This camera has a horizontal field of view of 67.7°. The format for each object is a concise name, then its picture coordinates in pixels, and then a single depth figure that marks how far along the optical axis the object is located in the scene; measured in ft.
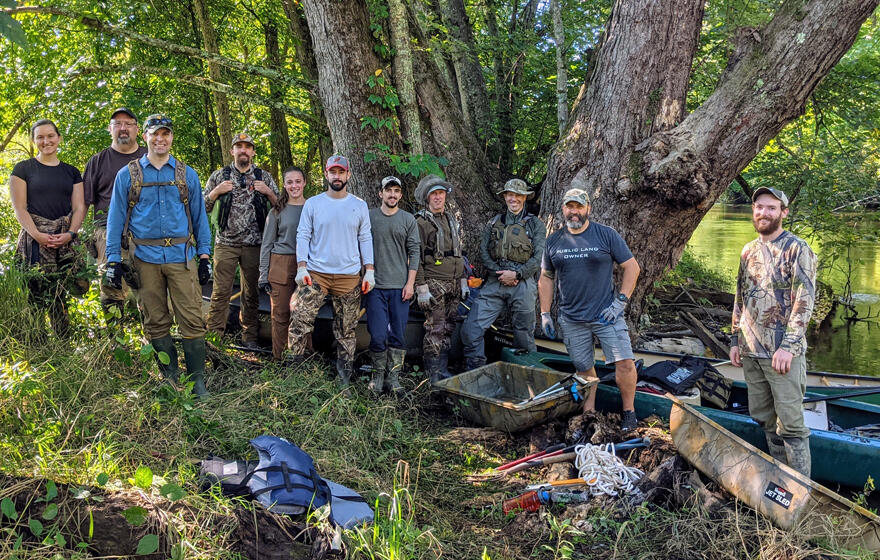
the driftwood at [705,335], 28.04
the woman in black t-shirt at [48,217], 17.06
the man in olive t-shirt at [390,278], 18.92
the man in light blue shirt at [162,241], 15.29
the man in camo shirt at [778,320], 12.73
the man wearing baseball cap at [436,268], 19.94
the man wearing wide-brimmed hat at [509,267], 20.31
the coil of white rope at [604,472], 13.70
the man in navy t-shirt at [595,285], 16.49
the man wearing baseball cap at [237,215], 19.63
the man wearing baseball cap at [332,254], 17.88
